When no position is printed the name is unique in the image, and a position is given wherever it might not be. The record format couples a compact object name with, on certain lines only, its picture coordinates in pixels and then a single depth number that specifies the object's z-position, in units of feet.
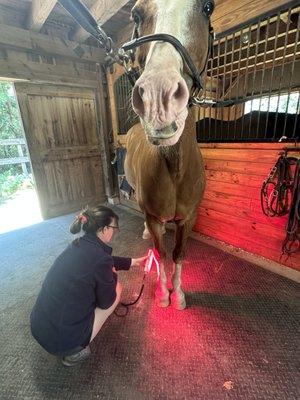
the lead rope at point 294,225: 5.43
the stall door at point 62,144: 10.93
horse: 2.16
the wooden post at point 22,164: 21.20
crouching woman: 3.69
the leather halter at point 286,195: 5.53
